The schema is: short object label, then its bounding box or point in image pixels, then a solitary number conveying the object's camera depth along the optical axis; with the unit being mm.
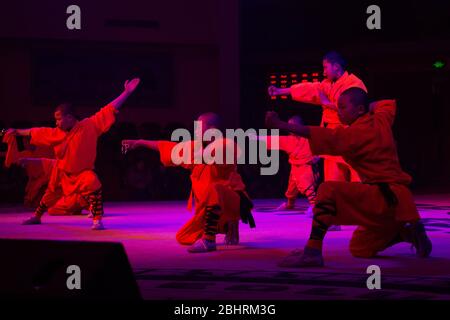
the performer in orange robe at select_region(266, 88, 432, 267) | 11211
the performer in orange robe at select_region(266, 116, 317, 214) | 20620
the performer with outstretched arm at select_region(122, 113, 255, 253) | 13200
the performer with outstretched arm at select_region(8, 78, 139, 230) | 17395
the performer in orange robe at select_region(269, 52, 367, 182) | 15846
